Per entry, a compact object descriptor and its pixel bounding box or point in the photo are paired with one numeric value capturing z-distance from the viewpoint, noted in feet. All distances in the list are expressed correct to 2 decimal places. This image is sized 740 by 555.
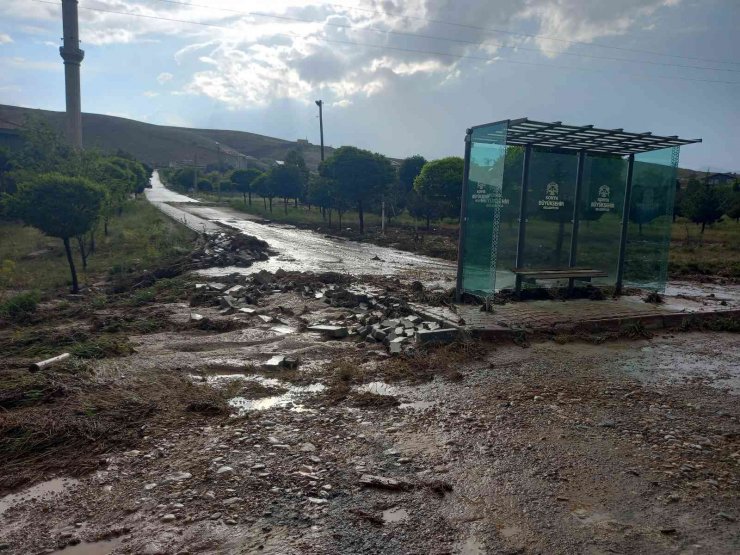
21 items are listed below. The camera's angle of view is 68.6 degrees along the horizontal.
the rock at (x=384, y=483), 13.66
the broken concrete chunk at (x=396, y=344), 25.62
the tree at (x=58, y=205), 45.96
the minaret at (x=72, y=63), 184.44
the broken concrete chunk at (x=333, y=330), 29.25
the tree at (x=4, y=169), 116.98
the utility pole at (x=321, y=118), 164.45
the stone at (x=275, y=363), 23.43
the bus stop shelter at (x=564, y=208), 33.01
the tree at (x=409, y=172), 121.39
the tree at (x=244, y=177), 188.89
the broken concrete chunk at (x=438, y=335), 26.73
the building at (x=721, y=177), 285.84
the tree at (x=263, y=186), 141.59
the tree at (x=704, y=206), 97.66
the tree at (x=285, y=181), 140.15
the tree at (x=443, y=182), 90.94
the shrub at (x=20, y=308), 34.96
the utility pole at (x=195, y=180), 253.73
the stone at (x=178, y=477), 13.96
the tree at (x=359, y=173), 99.71
